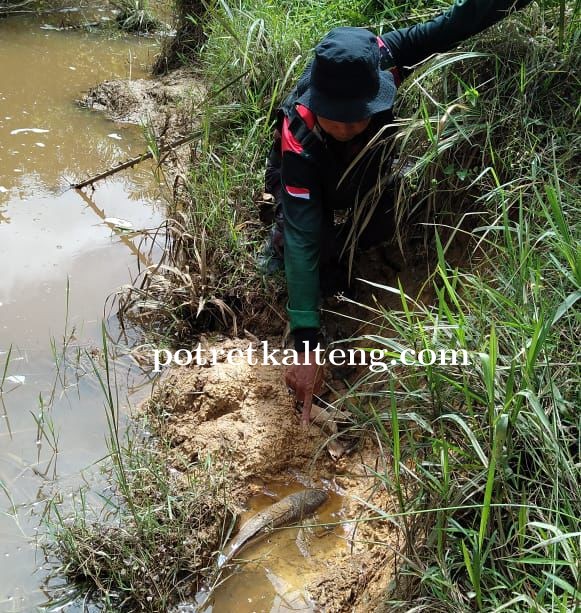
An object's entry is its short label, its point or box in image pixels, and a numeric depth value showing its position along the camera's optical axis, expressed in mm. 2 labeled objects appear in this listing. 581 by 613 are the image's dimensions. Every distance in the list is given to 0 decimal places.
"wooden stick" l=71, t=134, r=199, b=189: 3704
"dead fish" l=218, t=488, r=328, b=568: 2293
